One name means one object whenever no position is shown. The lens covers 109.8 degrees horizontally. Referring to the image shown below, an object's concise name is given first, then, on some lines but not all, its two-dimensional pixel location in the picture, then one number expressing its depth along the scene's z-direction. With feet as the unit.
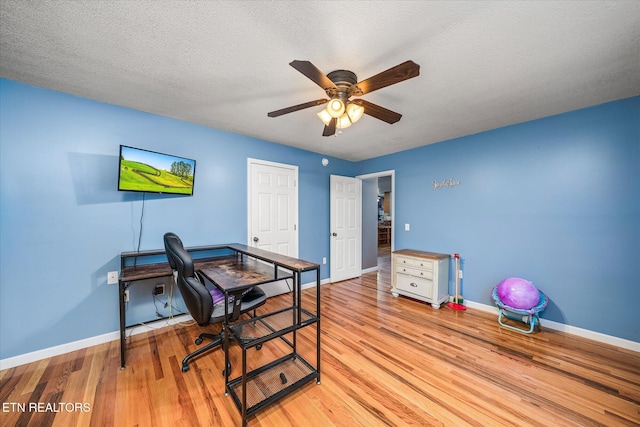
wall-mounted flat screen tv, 7.30
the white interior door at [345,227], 14.30
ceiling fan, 4.44
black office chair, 5.55
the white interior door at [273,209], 11.14
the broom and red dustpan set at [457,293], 10.63
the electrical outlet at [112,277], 7.66
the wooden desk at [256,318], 5.11
